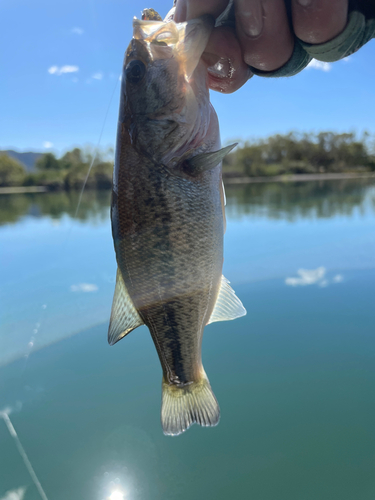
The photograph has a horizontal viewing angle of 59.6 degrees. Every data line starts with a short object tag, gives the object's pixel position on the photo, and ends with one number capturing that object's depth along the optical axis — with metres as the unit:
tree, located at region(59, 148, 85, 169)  76.41
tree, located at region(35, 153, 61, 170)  85.88
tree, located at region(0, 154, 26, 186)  65.50
